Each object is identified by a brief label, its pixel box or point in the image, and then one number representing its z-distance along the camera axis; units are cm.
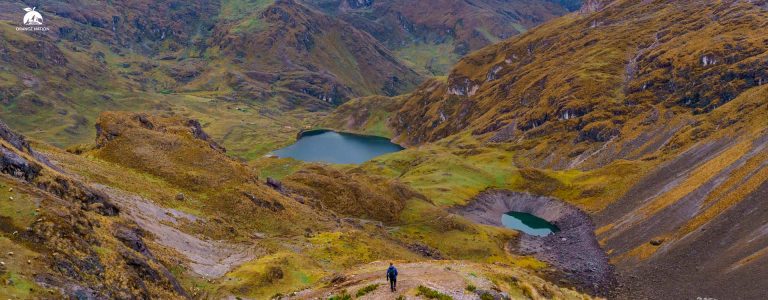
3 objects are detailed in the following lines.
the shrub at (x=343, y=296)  3822
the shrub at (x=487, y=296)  3988
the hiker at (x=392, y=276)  3756
